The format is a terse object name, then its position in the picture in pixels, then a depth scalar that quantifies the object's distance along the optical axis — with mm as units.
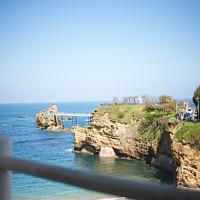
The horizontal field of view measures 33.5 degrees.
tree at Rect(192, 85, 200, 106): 33469
